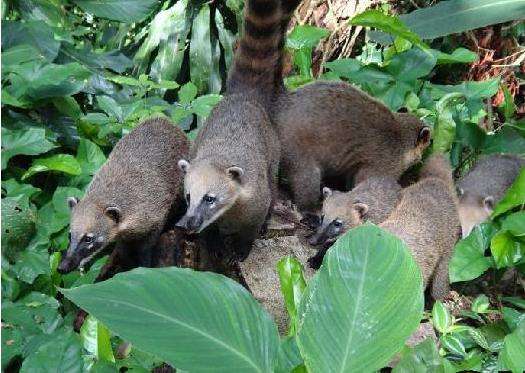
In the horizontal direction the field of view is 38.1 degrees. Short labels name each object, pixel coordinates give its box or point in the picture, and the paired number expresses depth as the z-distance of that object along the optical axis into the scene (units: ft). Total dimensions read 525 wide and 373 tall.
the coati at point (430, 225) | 12.26
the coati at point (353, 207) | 13.05
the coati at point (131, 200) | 11.73
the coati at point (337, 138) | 14.29
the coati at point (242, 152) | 12.14
